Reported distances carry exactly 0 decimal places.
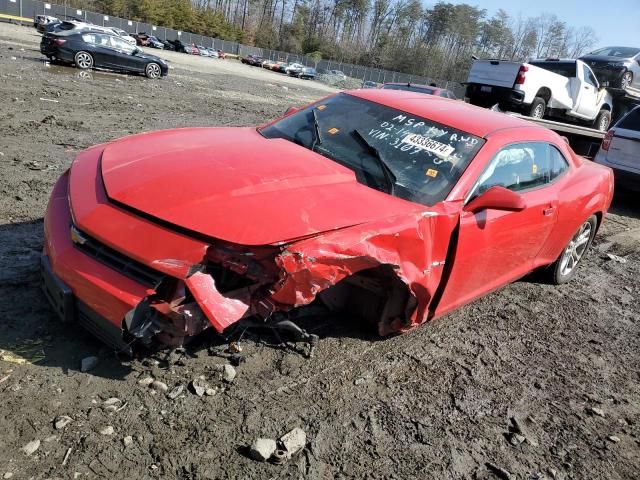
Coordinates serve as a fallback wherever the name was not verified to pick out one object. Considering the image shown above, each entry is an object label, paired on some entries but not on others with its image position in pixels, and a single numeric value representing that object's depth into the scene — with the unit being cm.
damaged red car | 234
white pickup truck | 1122
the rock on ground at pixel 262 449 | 218
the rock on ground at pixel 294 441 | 226
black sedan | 1623
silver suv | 823
